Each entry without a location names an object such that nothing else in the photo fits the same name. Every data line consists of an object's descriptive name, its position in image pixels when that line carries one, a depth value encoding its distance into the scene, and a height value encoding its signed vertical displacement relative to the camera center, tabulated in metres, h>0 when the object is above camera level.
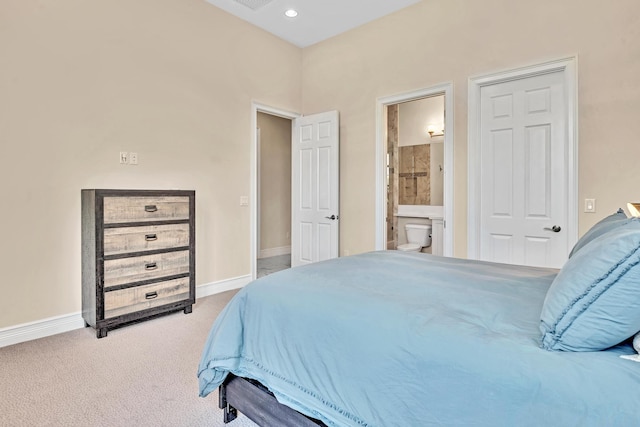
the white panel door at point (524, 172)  3.03 +0.35
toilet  5.34 -0.43
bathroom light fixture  5.49 +1.26
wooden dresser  2.70 -0.38
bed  0.83 -0.41
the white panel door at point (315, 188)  4.45 +0.29
